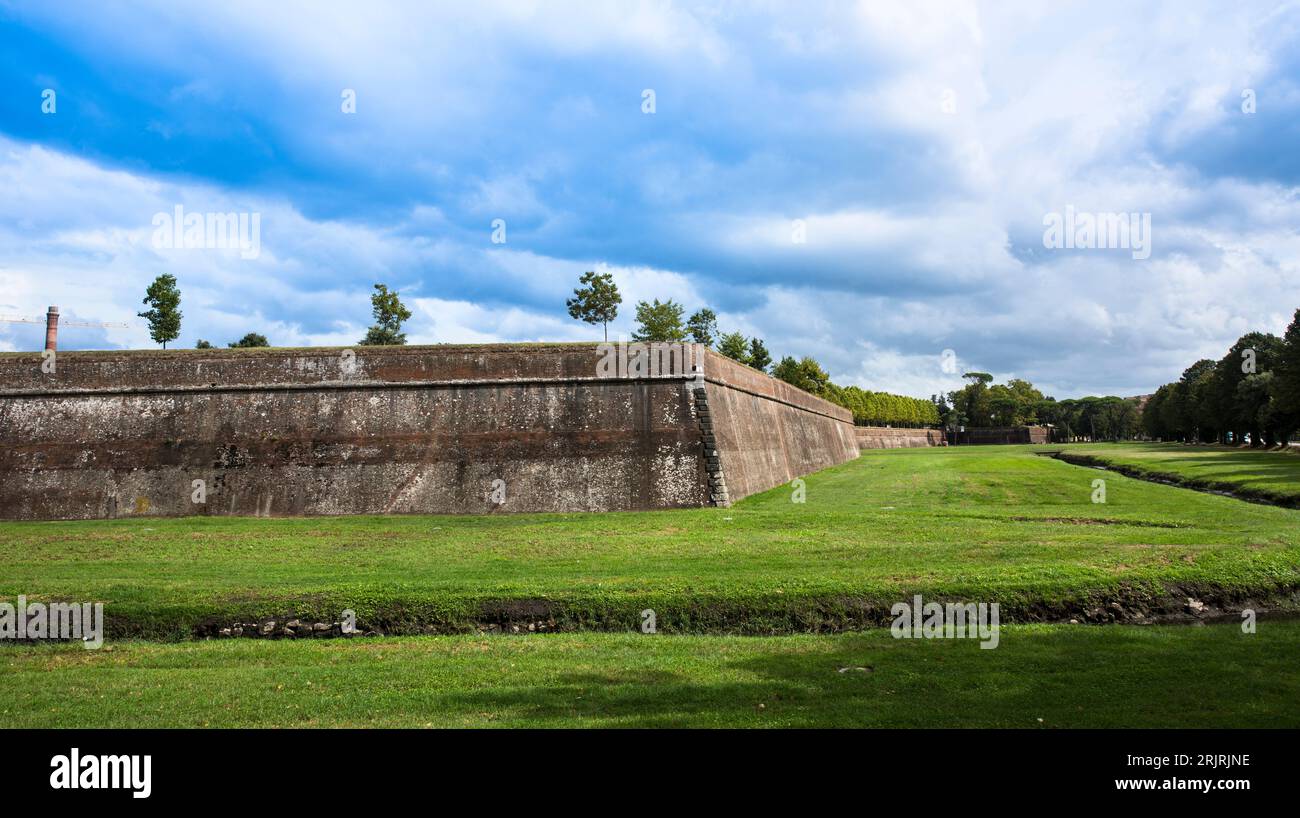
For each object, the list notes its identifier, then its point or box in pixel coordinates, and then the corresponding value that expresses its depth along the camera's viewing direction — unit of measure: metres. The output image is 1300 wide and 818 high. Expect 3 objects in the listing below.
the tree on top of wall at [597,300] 45.12
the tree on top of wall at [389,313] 41.94
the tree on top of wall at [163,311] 39.03
